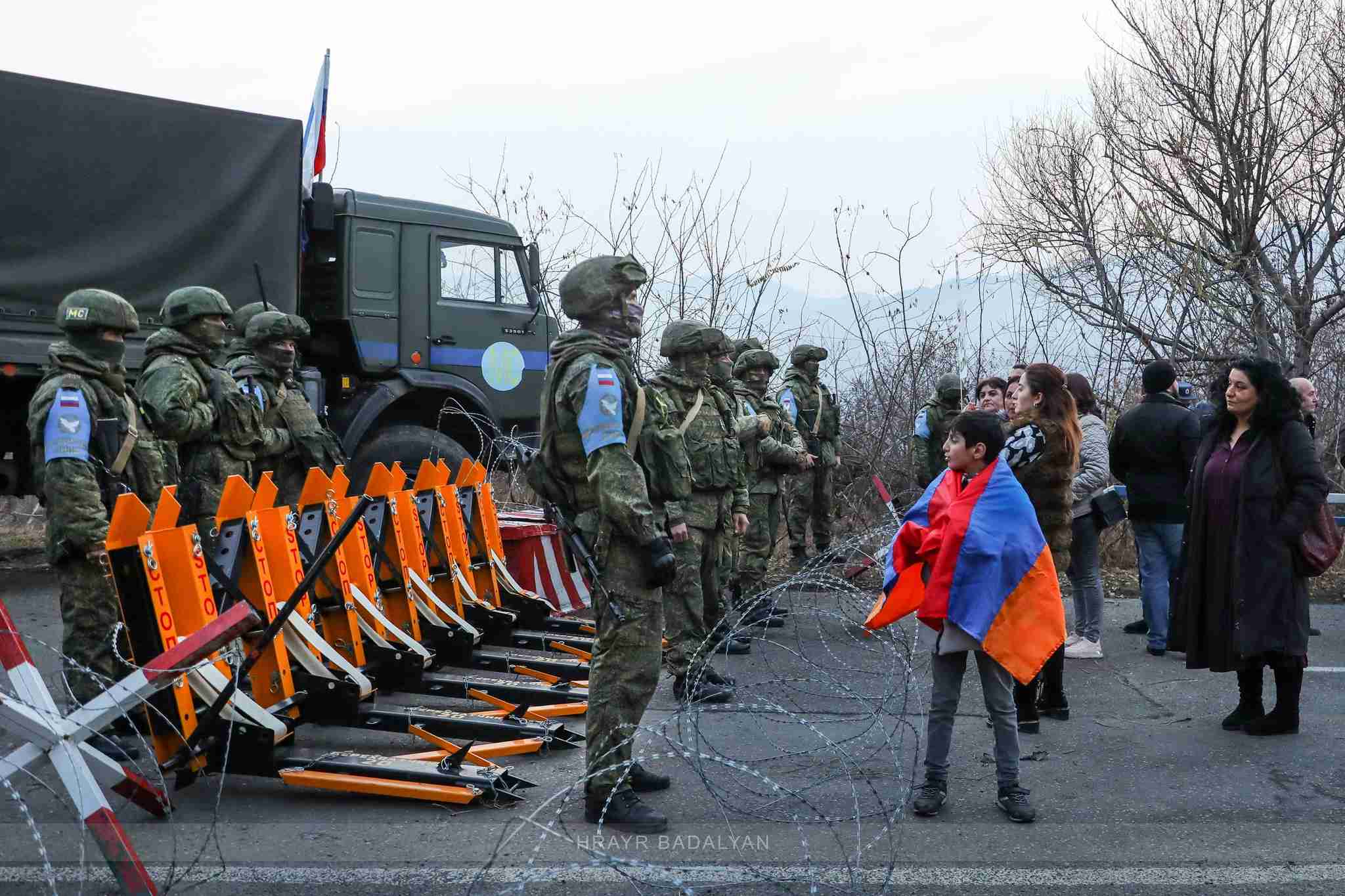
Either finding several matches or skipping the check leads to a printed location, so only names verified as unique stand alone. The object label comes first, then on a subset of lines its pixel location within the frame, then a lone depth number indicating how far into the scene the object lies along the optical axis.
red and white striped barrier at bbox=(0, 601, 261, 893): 3.42
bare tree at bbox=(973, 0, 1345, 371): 12.30
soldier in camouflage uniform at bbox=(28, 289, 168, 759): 5.29
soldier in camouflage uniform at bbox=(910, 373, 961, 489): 9.83
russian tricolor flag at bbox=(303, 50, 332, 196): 10.62
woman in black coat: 5.69
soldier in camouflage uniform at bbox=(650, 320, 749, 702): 6.44
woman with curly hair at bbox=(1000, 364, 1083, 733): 6.06
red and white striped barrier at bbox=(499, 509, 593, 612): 8.48
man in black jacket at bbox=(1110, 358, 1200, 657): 7.57
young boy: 4.58
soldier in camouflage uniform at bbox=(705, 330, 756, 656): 7.14
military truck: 8.67
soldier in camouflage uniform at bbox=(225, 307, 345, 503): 7.35
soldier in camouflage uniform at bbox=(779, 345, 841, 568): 10.59
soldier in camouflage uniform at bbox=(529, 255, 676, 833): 4.34
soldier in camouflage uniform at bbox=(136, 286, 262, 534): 6.37
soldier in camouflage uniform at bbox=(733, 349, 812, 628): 8.66
